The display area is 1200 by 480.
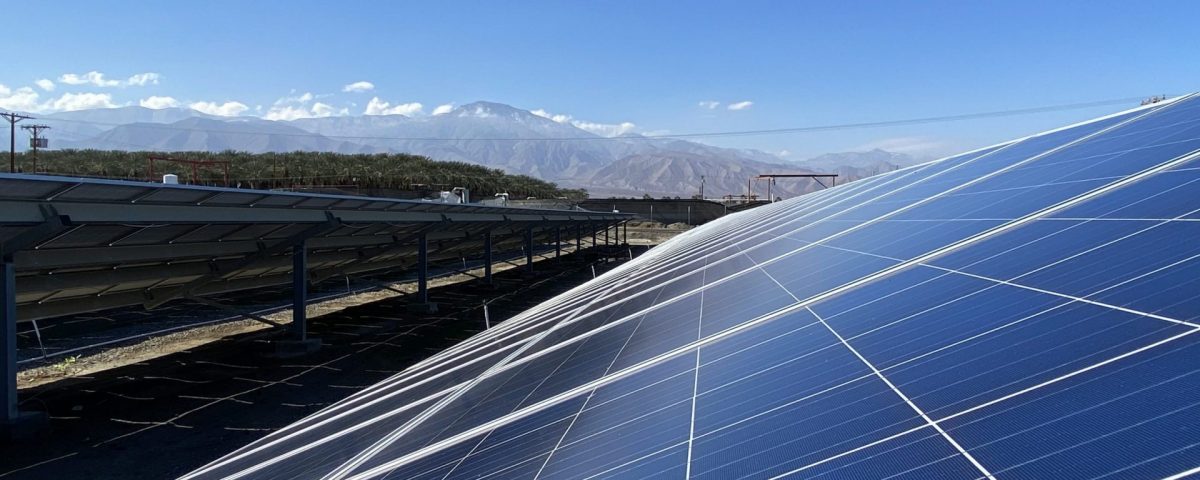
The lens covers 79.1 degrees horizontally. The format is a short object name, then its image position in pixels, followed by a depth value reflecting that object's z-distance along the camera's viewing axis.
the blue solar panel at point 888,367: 2.65
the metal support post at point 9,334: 15.49
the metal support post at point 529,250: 51.77
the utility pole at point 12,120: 57.91
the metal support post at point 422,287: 34.25
